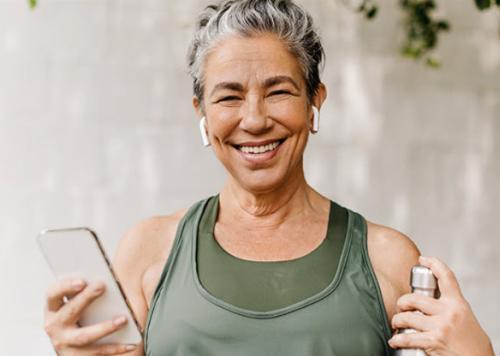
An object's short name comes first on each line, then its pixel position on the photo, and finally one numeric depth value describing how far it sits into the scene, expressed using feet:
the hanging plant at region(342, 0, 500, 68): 9.48
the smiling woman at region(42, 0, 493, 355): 5.26
